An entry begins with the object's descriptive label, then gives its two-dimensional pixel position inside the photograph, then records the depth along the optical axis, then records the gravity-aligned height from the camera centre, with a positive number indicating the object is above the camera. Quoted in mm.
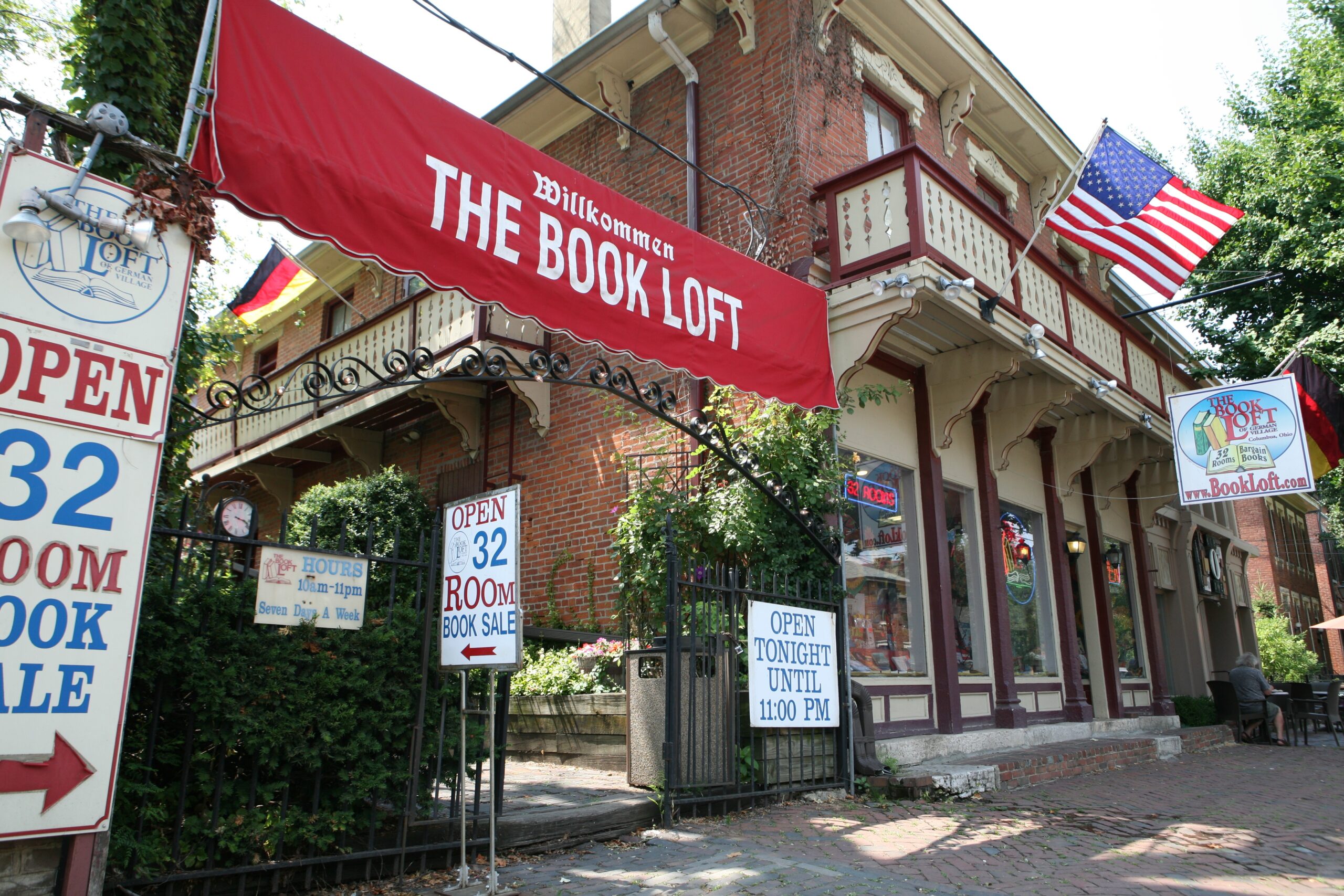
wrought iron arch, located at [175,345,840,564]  4570 +1653
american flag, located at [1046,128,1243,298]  8977 +4386
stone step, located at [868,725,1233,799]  7392 -921
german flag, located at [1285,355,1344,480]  13250 +3741
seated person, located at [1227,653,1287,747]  14016 -325
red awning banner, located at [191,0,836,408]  4562 +2751
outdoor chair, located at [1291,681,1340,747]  14094 -678
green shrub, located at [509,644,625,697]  8562 -54
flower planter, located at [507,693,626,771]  7984 -540
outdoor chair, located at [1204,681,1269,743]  14094 -684
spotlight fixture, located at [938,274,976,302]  8195 +3421
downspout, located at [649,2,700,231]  9961 +6362
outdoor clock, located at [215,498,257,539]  4301 +723
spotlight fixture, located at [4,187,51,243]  3350 +1638
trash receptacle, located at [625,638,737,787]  6328 -312
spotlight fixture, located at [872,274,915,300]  8008 +3345
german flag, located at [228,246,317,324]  10500 +4440
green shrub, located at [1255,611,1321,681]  25984 +354
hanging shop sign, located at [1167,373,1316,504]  10398 +2637
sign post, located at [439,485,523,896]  4547 +403
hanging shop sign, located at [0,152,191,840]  3275 +684
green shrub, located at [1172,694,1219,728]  15367 -734
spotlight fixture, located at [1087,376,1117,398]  10984 +3364
